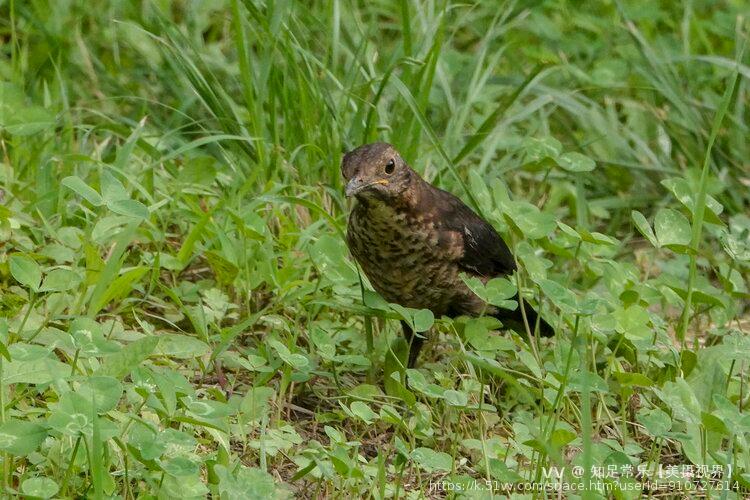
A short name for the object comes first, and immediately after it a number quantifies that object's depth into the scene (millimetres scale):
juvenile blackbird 8437
